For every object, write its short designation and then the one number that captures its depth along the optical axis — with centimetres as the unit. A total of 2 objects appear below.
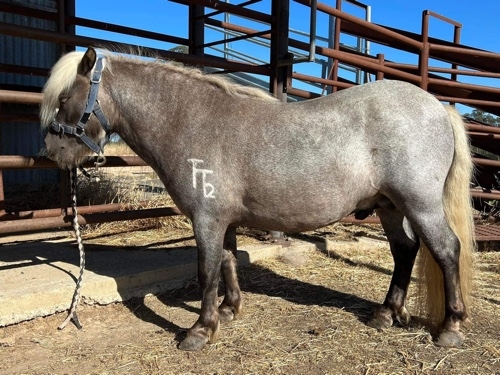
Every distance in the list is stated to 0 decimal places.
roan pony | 278
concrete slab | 303
